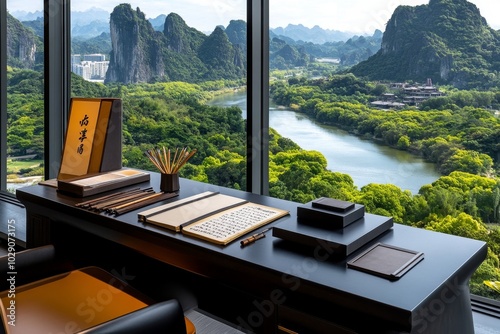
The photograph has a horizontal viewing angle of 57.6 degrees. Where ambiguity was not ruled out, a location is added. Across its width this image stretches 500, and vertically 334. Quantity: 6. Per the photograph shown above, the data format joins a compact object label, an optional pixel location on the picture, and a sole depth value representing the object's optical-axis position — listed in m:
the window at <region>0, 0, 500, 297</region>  1.54
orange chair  0.96
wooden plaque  1.65
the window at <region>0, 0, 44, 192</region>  2.78
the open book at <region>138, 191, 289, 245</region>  1.08
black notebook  0.84
